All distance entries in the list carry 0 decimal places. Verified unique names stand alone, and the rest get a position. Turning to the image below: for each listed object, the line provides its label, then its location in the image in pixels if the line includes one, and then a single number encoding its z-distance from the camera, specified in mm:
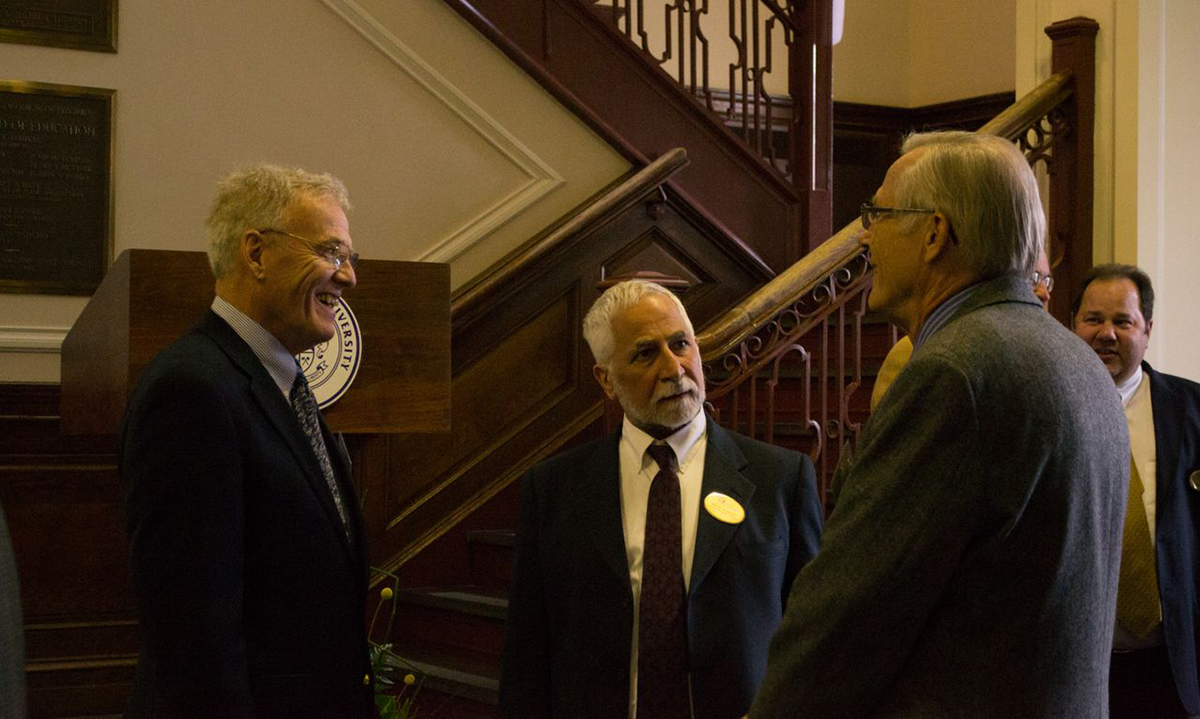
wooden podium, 3068
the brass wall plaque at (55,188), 5066
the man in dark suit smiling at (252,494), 2045
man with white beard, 2561
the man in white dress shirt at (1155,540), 3299
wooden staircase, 4660
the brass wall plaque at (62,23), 5055
